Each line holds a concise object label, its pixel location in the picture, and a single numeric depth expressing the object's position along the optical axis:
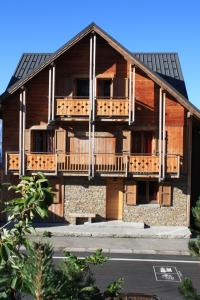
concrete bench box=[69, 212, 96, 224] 23.69
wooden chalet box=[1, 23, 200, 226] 23.16
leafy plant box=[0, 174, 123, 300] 3.09
